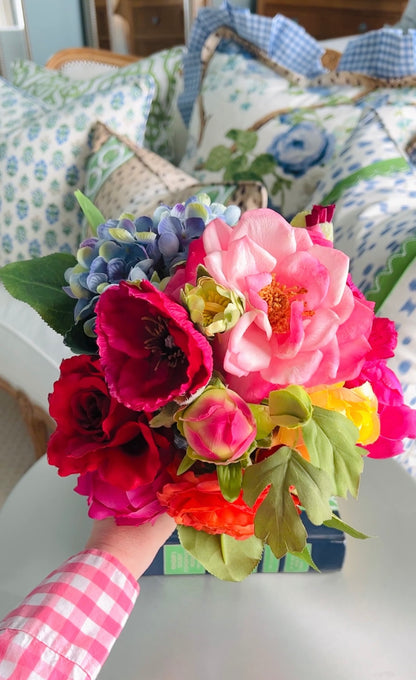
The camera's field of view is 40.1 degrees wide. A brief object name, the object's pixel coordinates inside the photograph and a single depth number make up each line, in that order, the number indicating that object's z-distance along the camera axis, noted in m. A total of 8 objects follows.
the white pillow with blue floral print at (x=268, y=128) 0.92
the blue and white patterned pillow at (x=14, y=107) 1.18
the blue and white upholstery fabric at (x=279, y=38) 1.03
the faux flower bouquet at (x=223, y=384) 0.30
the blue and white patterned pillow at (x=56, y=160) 1.10
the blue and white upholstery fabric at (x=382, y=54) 0.90
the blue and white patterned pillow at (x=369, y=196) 0.59
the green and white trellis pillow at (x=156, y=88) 1.24
